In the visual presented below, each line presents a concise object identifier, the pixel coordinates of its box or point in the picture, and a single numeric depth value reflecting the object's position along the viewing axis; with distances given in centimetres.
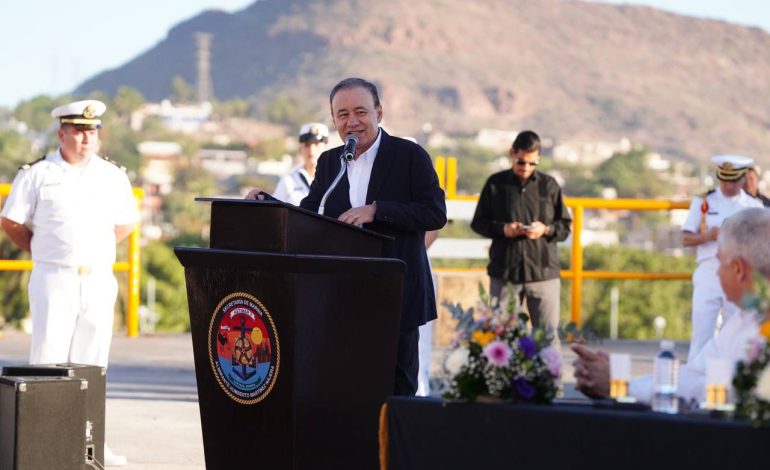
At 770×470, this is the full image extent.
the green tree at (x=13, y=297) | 4247
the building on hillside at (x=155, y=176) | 14950
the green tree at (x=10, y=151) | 12500
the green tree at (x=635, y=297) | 10538
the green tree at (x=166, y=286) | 10062
